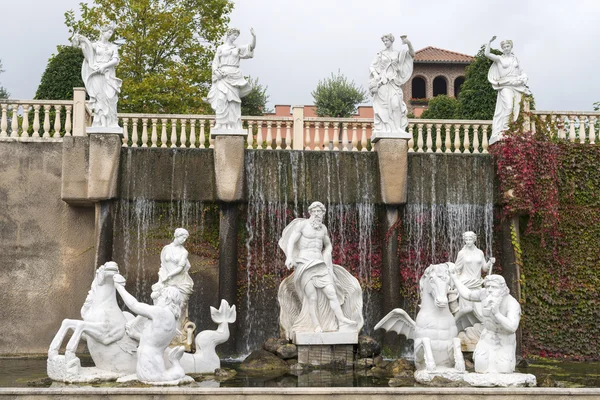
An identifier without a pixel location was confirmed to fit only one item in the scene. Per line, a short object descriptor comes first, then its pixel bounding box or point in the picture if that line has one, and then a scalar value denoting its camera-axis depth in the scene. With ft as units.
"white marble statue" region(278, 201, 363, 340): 41.19
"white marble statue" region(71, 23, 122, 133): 49.52
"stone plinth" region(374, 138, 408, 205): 50.93
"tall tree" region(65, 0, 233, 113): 81.56
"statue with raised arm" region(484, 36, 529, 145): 53.47
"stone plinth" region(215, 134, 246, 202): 49.90
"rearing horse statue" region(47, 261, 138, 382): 32.17
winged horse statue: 34.55
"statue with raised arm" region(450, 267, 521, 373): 31.81
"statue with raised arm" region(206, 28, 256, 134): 49.49
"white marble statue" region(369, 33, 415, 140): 51.06
